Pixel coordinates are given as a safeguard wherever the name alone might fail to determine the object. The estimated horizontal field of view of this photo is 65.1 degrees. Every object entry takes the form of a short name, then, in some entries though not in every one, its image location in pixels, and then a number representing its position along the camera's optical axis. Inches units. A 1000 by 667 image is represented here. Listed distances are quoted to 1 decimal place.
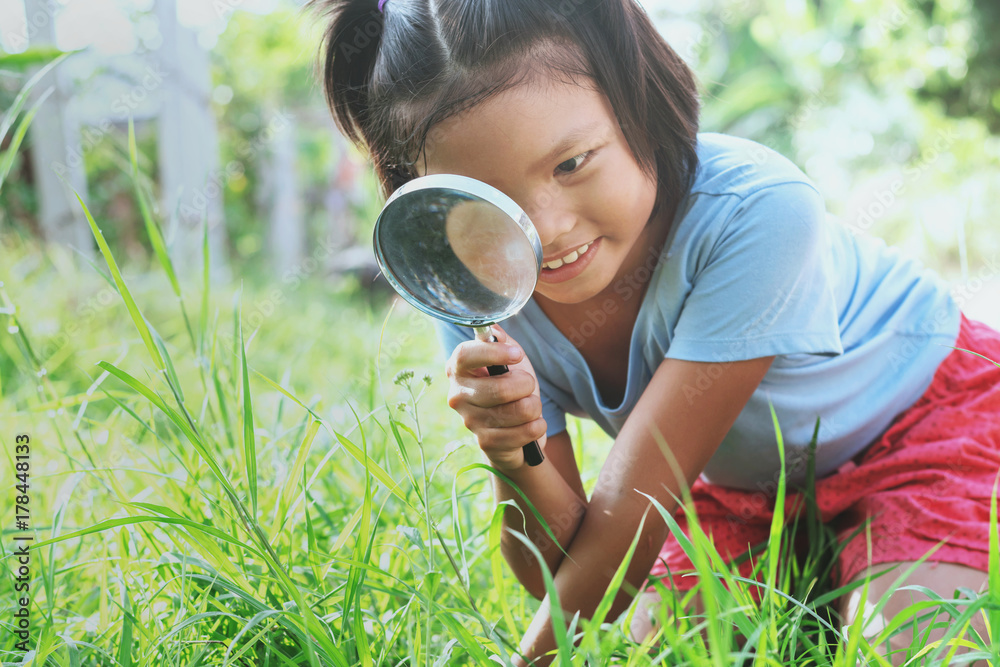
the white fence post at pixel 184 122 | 210.7
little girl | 43.6
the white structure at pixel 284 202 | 323.3
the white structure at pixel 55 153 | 151.8
